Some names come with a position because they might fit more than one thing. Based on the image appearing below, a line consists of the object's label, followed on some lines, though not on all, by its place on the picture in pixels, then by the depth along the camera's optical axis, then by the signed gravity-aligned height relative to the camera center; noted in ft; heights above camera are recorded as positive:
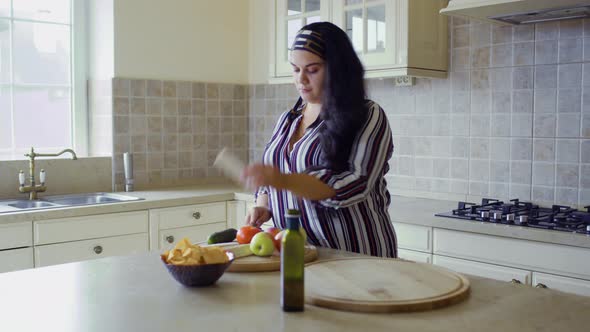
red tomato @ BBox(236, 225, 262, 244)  6.24 -0.98
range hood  8.48 +1.65
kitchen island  4.20 -1.23
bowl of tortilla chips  5.04 -1.02
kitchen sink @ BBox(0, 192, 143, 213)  10.17 -1.18
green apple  5.84 -1.02
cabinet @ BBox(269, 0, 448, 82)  10.19 +1.58
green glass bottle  4.43 -0.92
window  11.44 +0.94
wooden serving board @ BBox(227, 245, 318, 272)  5.59 -1.13
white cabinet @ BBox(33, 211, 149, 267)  9.53 -1.63
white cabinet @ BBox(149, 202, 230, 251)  10.92 -1.59
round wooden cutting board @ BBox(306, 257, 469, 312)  4.55 -1.15
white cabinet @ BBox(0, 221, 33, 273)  9.13 -1.63
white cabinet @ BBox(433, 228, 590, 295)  7.72 -1.58
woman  6.23 -0.23
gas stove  8.10 -1.10
